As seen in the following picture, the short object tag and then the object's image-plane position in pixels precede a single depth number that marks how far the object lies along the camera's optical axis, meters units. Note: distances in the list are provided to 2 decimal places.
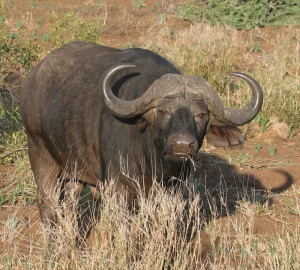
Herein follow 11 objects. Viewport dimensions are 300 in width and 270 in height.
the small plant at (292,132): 17.15
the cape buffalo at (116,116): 10.14
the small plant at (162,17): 28.93
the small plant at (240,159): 15.22
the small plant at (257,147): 16.16
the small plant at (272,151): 16.00
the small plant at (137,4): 32.44
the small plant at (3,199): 13.64
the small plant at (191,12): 28.87
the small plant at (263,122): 17.14
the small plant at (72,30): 19.39
